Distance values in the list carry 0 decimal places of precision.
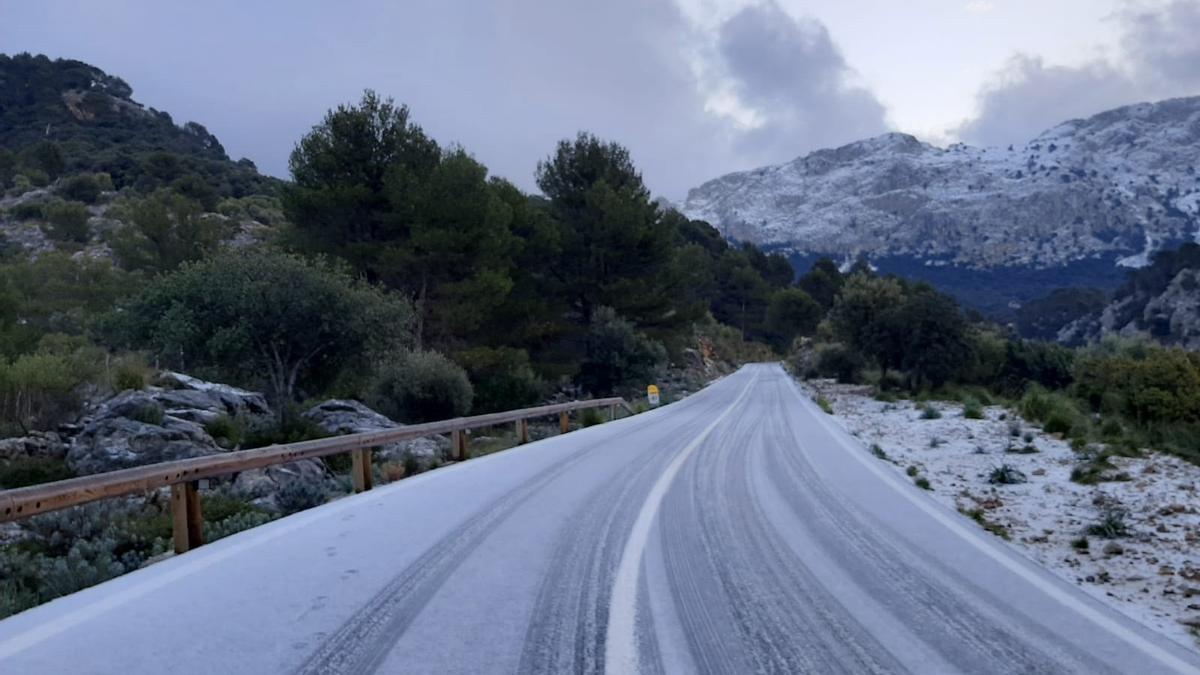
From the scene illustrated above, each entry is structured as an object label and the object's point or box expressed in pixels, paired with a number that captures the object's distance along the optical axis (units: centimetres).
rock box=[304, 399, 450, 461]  1558
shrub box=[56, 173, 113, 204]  6225
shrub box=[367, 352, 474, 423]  2222
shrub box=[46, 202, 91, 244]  5141
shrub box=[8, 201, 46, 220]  5691
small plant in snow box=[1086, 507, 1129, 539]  652
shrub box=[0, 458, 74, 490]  1077
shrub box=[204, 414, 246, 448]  1449
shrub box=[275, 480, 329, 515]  859
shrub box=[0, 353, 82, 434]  1438
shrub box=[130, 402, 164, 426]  1358
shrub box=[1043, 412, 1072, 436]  1477
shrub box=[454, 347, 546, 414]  2772
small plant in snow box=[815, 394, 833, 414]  2597
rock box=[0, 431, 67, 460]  1205
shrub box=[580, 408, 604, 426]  2257
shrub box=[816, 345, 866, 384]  4791
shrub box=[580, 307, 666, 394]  3456
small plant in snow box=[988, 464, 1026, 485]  959
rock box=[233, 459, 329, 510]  998
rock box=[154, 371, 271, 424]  1514
